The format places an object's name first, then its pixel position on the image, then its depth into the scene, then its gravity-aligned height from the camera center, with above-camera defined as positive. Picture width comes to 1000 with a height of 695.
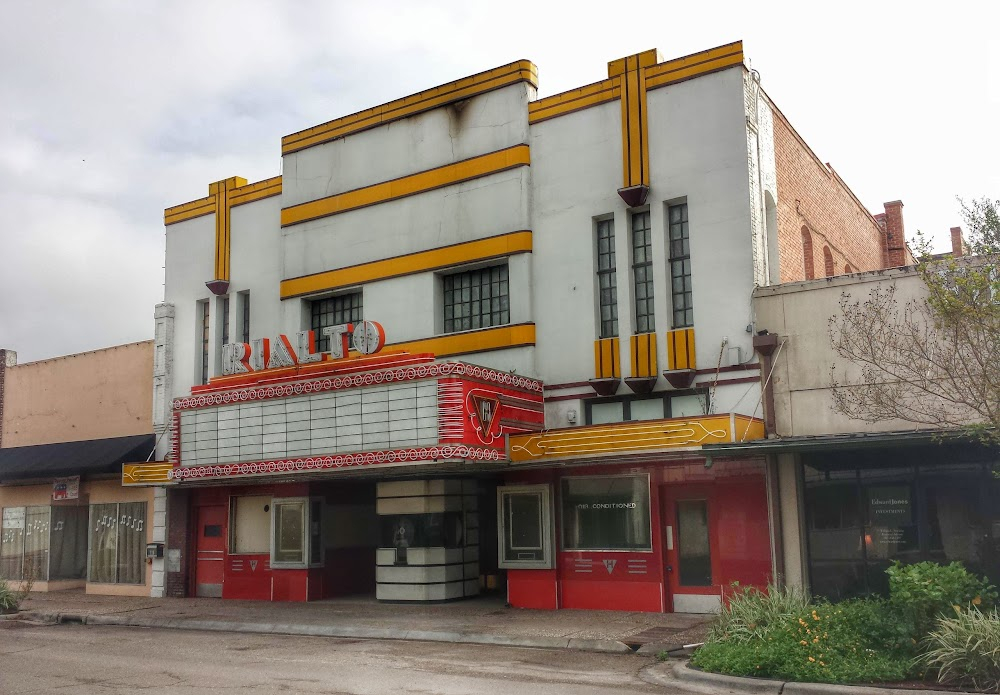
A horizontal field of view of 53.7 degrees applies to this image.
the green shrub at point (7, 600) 24.45 -2.39
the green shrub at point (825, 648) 12.25 -2.11
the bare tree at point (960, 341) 13.12 +2.12
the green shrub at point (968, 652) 11.47 -1.95
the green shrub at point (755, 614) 13.98 -1.80
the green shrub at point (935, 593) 12.54 -1.38
